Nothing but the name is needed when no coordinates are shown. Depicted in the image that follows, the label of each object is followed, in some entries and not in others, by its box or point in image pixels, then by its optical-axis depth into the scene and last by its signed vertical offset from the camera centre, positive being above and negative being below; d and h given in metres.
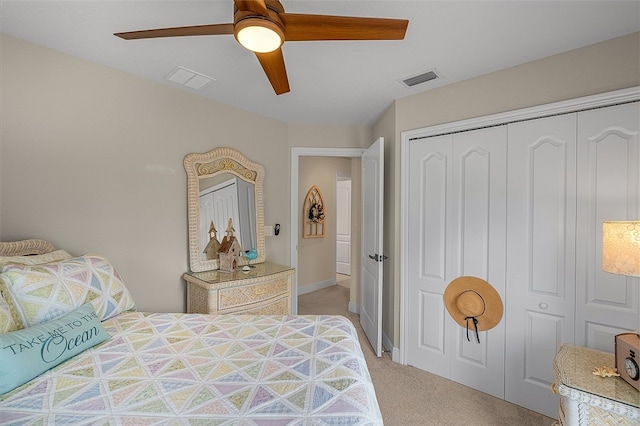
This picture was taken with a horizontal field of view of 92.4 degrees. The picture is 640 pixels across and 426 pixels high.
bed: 0.96 -0.62
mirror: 2.68 +0.10
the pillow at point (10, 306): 1.27 -0.41
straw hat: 2.29 -0.69
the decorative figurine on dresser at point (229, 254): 2.77 -0.39
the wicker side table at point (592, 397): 1.33 -0.82
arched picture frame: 5.15 -0.04
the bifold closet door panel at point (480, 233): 2.26 -0.16
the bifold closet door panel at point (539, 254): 2.00 -0.28
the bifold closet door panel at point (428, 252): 2.54 -0.34
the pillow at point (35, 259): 1.46 -0.26
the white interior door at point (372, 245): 2.82 -0.34
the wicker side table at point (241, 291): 2.38 -0.67
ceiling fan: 1.10 +0.71
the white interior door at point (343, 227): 6.81 -0.34
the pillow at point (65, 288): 1.32 -0.38
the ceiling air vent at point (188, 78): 2.27 +1.03
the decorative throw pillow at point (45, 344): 1.07 -0.53
